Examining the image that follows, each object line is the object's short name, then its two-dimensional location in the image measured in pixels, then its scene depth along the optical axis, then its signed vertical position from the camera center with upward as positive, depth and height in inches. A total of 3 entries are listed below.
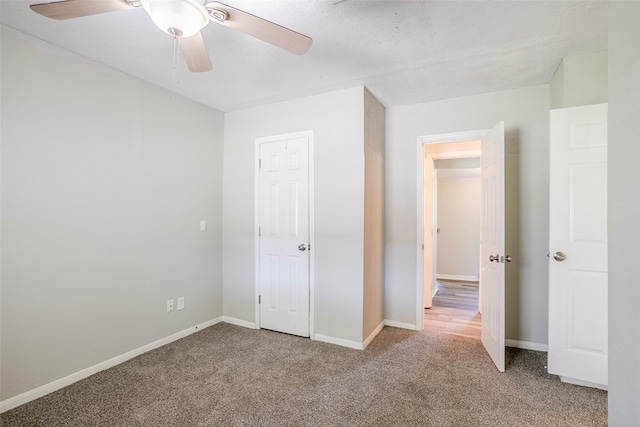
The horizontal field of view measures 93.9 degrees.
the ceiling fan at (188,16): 48.9 +34.3
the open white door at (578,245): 85.4 -10.0
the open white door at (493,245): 96.5 -11.7
